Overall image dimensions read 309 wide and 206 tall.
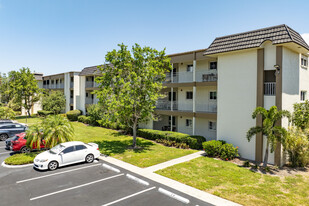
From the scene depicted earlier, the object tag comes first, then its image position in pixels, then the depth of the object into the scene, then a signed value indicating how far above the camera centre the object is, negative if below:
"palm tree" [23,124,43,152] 14.26 -2.46
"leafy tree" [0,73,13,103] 45.81 +1.40
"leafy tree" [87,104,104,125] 29.68 -1.79
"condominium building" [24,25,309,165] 14.24 +1.80
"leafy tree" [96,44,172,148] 16.55 +1.65
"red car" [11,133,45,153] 15.45 -3.42
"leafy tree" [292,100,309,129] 14.91 -0.86
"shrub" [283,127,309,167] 13.59 -2.98
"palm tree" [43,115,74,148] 14.43 -2.17
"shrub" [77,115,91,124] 31.99 -2.92
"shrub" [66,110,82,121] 35.00 -2.44
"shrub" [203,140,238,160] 15.10 -3.58
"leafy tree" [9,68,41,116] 36.75 +2.59
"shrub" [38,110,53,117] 37.47 -2.30
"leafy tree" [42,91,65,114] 35.53 -0.41
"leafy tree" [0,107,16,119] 28.62 -1.85
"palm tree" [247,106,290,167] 12.38 -1.54
